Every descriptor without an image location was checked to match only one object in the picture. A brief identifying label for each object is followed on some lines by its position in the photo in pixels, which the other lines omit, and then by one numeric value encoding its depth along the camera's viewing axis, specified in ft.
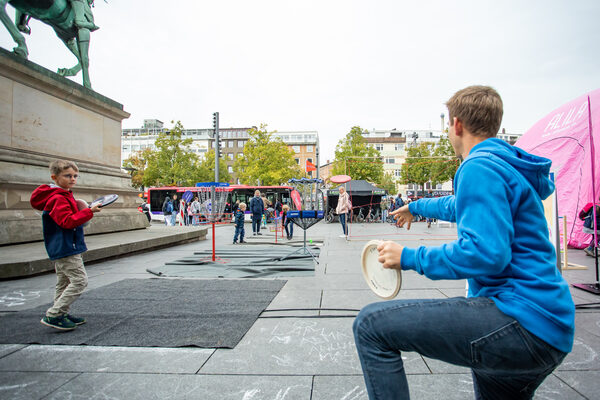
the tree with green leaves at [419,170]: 123.44
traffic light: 67.91
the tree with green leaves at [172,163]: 141.90
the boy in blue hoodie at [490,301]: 3.85
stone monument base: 24.20
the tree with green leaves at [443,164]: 106.52
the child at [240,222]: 39.65
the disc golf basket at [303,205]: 25.66
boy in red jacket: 11.05
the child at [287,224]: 45.23
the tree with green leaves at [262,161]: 134.31
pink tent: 27.22
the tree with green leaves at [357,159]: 130.62
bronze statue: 26.55
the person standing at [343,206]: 43.37
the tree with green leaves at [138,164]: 174.46
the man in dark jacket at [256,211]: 49.64
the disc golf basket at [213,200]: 26.53
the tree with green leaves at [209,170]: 162.80
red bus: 99.15
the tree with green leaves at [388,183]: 229.25
